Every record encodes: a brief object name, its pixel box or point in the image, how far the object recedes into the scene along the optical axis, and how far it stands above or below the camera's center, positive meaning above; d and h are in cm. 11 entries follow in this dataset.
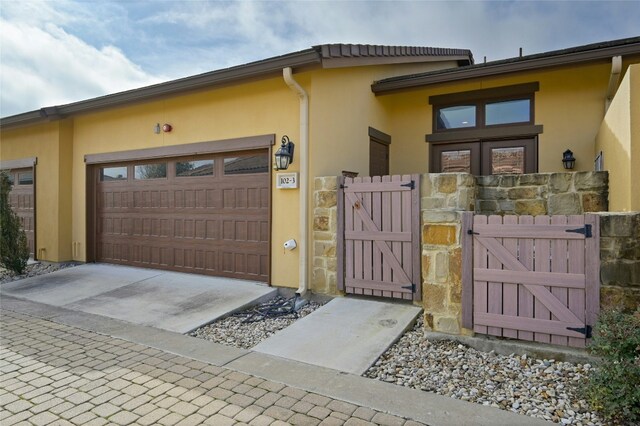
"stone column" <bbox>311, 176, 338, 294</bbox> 561 -34
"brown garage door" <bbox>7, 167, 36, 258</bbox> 925 +33
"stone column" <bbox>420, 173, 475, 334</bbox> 392 -60
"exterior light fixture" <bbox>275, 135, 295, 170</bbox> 575 +85
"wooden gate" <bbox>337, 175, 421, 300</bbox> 501 -33
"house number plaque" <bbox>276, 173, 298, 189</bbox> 582 +49
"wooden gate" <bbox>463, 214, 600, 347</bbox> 339 -61
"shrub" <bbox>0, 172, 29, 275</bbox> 766 -53
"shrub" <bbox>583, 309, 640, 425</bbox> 249 -108
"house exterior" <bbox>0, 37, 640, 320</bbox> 579 +129
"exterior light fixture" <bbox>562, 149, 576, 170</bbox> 638 +87
